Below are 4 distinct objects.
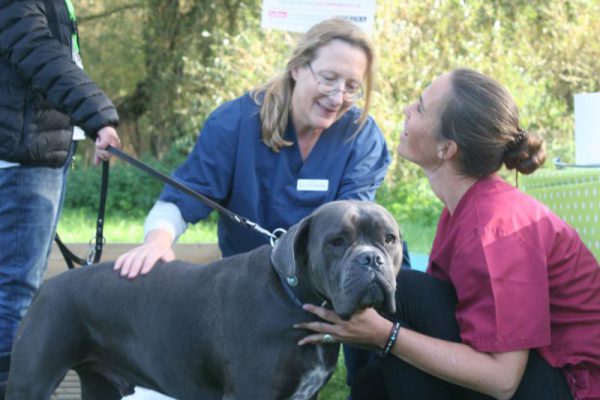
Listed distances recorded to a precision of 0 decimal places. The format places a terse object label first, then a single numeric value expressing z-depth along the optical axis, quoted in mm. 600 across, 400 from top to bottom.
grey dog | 2969
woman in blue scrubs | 3963
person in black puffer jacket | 3670
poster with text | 5277
